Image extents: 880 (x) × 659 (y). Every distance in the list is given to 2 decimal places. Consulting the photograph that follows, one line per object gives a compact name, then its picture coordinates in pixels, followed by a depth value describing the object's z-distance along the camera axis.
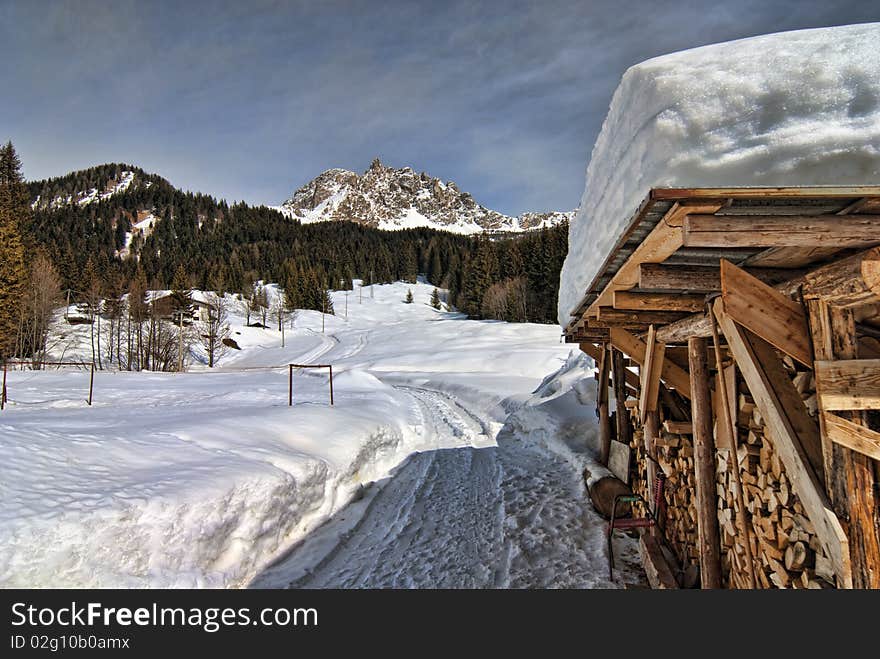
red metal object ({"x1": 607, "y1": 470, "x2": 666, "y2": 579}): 5.25
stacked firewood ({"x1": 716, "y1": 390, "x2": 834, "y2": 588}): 3.22
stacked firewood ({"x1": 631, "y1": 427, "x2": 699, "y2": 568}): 5.34
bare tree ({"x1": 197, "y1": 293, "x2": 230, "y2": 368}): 42.84
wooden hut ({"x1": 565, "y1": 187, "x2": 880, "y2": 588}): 2.41
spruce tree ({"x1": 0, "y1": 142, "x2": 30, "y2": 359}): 28.73
